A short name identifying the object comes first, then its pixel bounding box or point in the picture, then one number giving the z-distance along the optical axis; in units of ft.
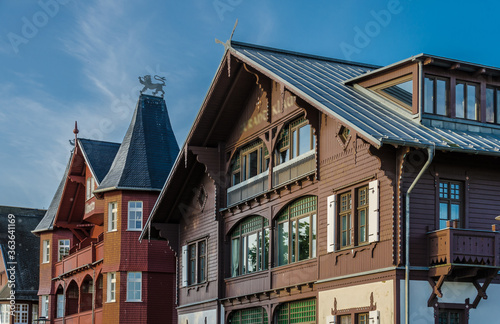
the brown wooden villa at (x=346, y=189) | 77.51
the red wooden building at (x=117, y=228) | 144.25
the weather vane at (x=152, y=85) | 159.63
